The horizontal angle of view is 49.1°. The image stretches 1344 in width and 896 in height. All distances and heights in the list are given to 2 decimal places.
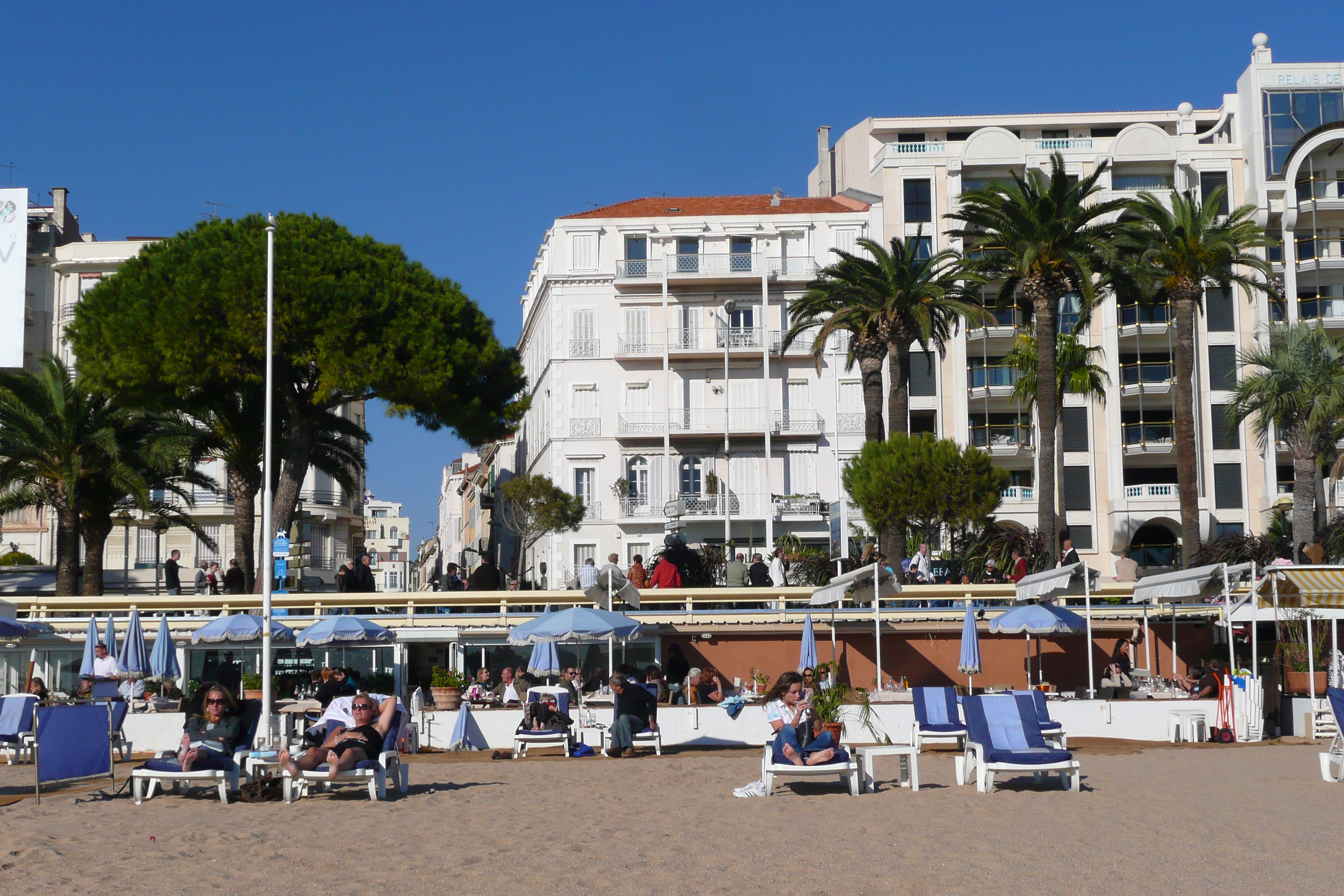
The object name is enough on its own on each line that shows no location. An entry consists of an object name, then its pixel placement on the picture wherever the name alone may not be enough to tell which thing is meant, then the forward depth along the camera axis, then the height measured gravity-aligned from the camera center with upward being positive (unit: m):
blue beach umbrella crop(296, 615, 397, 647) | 22.38 -1.13
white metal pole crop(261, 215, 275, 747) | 16.81 +0.37
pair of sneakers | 13.57 -2.20
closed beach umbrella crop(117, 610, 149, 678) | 21.89 -1.42
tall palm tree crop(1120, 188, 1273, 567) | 35.00 +6.79
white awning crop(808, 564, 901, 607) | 21.94 -0.56
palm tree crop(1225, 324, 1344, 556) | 37.53 +3.68
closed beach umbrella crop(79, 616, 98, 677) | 22.53 -1.37
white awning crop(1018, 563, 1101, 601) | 21.80 -0.51
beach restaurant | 26.17 -1.59
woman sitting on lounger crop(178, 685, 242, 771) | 13.43 -1.64
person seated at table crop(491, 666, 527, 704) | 22.94 -2.13
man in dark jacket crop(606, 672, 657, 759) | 18.89 -2.07
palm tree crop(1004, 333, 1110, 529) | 46.25 +5.73
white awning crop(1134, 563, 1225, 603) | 21.03 -0.57
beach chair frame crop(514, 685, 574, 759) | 19.23 -2.42
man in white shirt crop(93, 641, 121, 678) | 22.23 -1.59
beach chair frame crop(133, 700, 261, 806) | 13.28 -1.98
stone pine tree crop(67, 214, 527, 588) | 34.09 +5.49
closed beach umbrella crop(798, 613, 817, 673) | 22.72 -1.51
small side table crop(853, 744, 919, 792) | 13.97 -2.01
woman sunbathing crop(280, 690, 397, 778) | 13.16 -1.69
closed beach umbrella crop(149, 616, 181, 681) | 22.45 -1.51
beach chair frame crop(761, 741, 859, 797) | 13.56 -2.02
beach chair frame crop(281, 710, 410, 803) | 13.12 -2.00
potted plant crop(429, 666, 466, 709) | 21.80 -1.98
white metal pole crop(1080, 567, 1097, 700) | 21.68 -0.84
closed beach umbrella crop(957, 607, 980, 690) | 22.05 -1.51
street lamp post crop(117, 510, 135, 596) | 41.00 +0.26
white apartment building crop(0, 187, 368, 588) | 61.03 +8.87
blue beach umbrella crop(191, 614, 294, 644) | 22.31 -1.08
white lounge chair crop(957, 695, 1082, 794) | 13.40 -1.82
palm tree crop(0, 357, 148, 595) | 33.50 +2.76
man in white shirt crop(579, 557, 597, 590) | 25.08 -0.38
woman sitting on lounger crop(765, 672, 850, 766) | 13.70 -1.70
